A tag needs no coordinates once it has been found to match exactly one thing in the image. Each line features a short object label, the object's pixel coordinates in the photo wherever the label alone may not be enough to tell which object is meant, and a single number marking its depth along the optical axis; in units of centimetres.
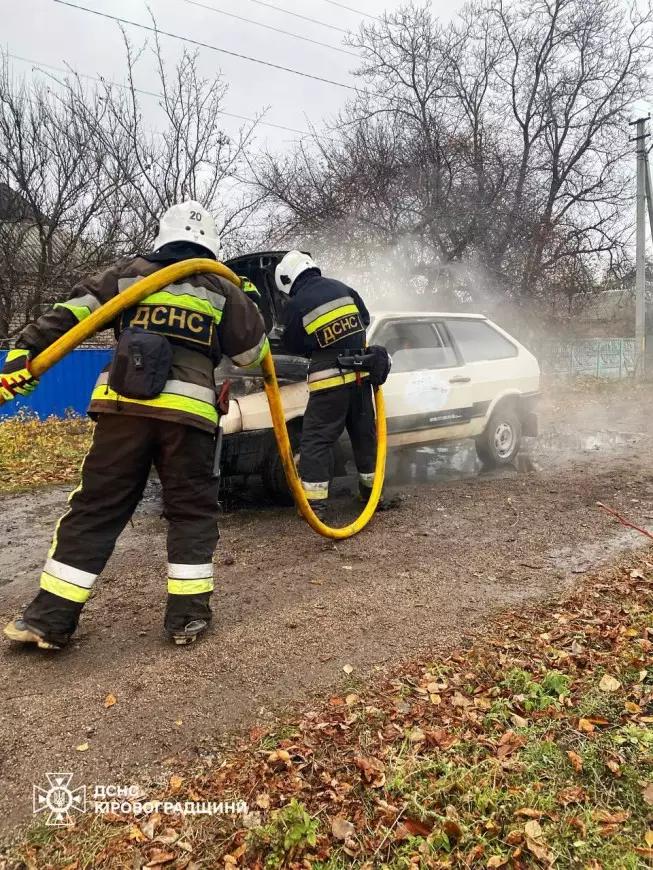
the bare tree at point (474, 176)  1469
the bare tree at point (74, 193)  1212
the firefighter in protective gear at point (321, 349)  448
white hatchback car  471
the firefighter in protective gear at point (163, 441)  280
